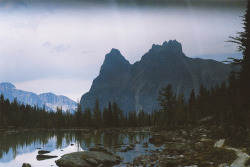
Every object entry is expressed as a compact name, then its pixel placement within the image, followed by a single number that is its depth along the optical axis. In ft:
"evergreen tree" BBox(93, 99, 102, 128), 329.93
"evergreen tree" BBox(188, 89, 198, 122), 245.69
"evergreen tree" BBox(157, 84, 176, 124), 214.69
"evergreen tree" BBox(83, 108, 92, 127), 375.08
